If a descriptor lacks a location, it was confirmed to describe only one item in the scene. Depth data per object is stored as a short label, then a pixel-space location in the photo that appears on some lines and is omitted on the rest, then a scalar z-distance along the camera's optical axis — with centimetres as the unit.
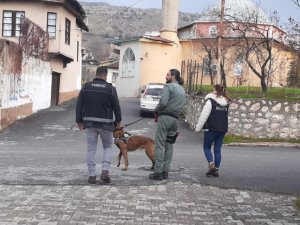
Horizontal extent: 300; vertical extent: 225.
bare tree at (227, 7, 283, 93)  2501
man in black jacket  830
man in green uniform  870
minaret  4484
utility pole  2336
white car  2530
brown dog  945
